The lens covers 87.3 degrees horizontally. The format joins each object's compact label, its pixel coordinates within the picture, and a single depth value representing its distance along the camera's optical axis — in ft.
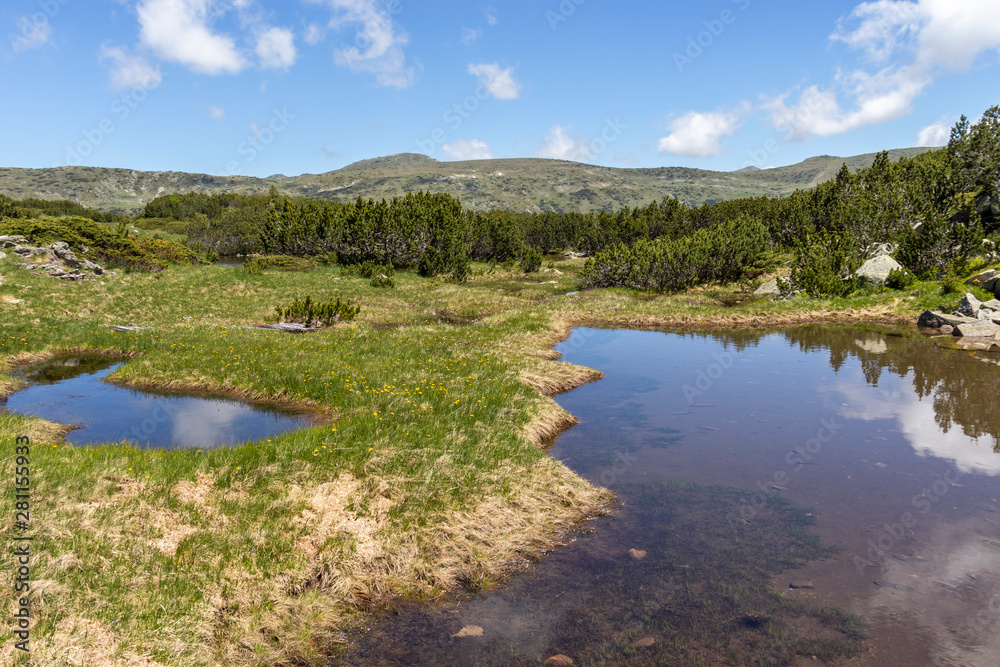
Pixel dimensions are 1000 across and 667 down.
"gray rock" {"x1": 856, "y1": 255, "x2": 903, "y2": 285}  132.32
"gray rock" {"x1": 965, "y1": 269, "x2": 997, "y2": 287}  107.26
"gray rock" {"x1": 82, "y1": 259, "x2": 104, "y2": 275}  137.04
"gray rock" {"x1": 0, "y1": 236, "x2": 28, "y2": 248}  135.38
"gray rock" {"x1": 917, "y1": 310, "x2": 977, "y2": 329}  97.66
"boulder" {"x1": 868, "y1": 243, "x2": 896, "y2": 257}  142.82
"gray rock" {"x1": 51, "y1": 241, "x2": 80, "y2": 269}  134.97
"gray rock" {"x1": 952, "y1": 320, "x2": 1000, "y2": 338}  90.17
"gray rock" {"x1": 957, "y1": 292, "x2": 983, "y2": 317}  99.45
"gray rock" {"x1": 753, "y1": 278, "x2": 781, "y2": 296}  146.36
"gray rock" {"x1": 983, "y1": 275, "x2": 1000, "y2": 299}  103.61
